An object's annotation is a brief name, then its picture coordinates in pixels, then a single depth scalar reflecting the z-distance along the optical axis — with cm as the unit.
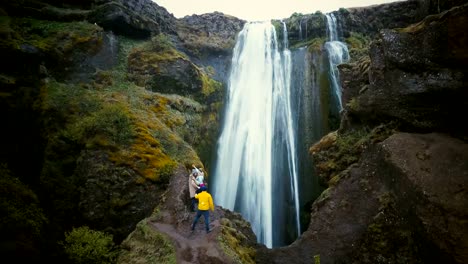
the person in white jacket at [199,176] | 1085
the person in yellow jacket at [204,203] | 883
